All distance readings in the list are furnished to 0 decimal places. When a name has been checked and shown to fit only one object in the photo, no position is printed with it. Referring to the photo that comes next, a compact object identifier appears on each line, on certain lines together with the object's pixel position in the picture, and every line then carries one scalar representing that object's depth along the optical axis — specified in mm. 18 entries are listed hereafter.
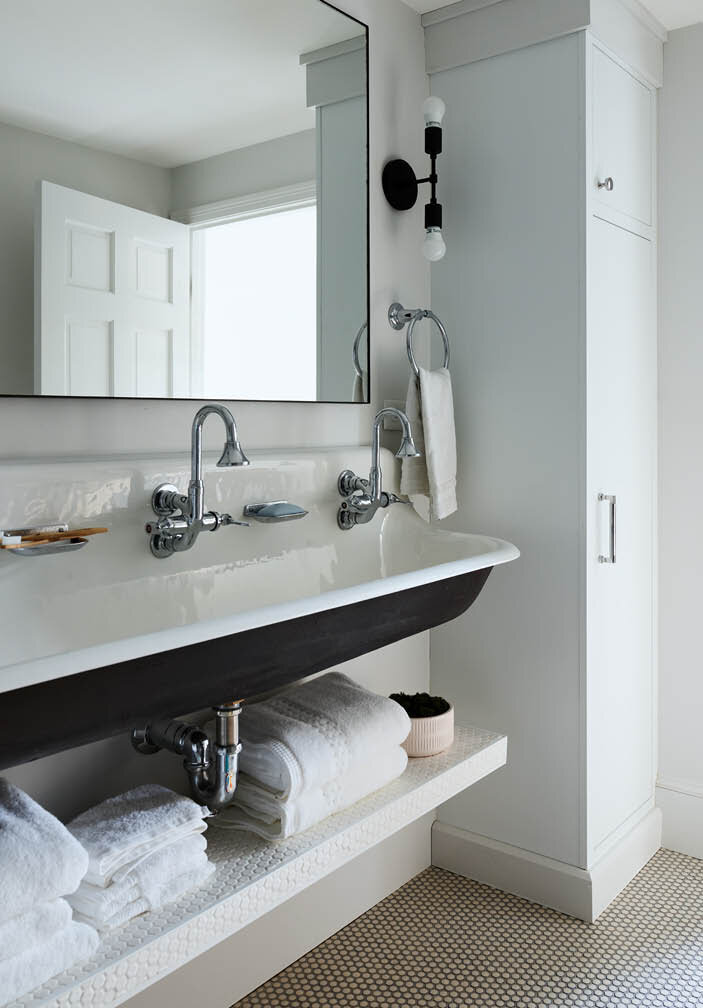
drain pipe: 1449
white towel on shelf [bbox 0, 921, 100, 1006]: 1041
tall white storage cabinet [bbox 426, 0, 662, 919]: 2090
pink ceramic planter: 1879
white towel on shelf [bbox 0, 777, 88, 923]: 1056
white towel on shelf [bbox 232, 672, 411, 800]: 1462
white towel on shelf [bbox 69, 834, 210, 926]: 1191
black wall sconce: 2090
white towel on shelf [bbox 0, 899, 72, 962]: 1045
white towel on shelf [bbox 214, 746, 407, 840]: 1447
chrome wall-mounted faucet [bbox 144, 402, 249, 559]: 1530
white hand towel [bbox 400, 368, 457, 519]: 2104
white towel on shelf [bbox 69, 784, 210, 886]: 1219
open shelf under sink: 1124
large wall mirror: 1480
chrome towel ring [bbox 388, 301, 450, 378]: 2104
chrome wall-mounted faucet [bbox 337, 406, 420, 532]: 1938
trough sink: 1077
